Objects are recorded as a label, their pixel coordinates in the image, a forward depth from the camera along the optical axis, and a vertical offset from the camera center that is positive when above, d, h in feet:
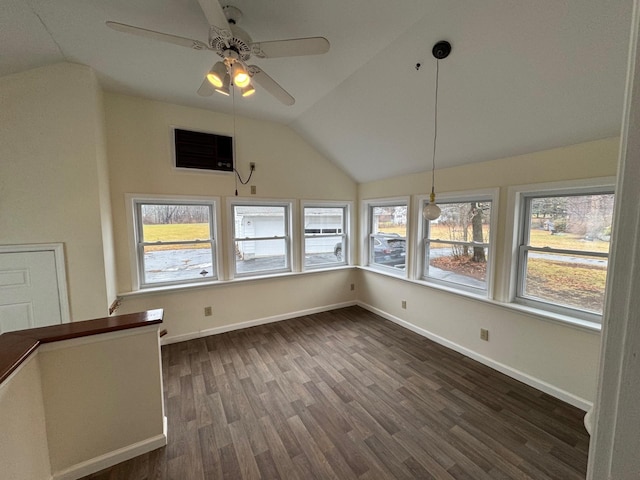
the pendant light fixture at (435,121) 6.52 +3.25
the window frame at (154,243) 10.03 -0.60
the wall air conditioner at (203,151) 10.58 +2.90
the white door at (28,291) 7.32 -2.03
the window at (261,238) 12.41 -0.88
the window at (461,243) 9.83 -0.97
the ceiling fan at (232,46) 4.65 +3.40
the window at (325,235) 14.25 -0.89
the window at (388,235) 13.24 -0.82
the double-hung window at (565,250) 7.35 -0.93
